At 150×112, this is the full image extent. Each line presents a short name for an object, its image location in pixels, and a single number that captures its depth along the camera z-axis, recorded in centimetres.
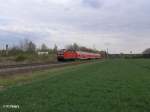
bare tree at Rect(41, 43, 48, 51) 7786
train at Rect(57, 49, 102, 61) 3334
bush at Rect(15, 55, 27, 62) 3180
